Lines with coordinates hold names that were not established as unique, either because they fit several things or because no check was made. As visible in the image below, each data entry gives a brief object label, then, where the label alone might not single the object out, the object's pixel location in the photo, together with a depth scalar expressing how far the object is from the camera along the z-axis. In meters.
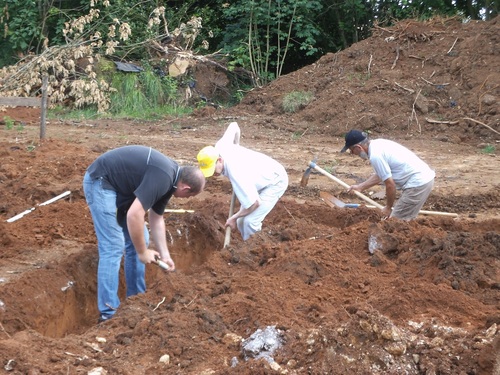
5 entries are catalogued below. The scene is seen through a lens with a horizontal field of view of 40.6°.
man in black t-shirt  5.02
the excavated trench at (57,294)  5.91
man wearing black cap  7.50
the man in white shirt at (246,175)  6.34
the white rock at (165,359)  4.46
